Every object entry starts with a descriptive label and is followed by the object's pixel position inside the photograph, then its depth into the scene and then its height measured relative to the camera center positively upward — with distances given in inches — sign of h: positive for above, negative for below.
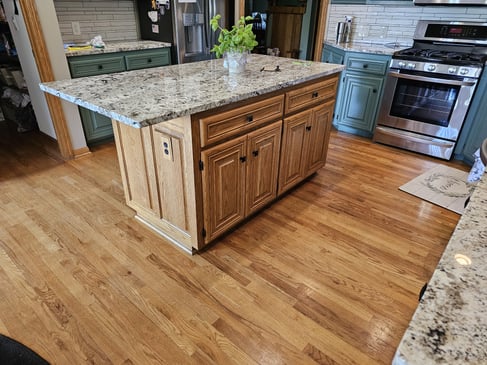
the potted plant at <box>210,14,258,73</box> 79.9 -10.3
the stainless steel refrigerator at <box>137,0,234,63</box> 140.7 -10.9
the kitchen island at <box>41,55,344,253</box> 63.2 -27.4
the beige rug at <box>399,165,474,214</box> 100.7 -53.8
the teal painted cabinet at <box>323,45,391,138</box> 136.5 -34.3
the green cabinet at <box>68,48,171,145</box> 119.0 -24.4
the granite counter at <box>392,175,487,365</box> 17.5 -16.5
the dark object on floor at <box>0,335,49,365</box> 53.4 -52.8
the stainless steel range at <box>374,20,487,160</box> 117.4 -27.6
